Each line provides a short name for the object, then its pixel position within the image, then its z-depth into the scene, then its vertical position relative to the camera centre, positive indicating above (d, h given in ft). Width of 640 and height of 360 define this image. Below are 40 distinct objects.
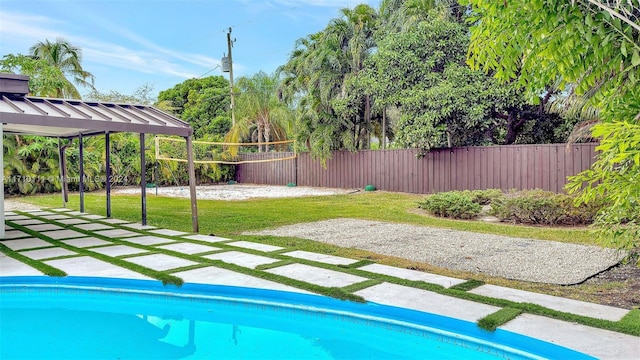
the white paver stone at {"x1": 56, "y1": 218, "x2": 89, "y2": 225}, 24.29 -2.55
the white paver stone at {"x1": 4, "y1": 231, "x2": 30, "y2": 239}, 19.50 -2.62
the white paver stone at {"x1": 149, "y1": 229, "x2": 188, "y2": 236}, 20.08 -2.70
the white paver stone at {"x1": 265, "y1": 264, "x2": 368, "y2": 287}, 11.62 -2.87
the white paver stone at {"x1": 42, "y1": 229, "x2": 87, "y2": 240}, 19.42 -2.66
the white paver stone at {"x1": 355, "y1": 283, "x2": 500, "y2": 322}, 9.26 -2.95
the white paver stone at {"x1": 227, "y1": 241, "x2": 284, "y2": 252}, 16.21 -2.77
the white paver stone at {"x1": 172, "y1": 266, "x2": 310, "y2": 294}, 11.40 -2.88
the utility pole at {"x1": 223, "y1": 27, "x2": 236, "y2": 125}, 75.11 +20.04
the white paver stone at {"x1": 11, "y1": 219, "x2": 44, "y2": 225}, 24.17 -2.53
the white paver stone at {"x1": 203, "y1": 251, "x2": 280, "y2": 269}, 13.91 -2.81
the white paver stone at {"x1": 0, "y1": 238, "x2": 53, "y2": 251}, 17.06 -2.69
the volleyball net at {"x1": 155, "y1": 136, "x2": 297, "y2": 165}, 56.29 +2.75
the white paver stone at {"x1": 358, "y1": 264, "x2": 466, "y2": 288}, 11.64 -2.92
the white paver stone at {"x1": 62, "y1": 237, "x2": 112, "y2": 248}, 17.45 -2.72
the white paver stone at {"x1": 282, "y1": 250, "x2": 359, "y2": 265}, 14.07 -2.86
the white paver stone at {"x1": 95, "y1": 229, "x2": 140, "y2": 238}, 19.92 -2.68
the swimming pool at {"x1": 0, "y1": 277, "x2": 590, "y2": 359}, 8.77 -3.50
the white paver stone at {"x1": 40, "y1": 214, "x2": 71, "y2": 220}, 26.40 -2.48
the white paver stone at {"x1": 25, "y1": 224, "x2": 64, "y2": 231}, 21.82 -2.58
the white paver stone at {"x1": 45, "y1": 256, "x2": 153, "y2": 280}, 12.71 -2.81
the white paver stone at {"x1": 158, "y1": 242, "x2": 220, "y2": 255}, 15.96 -2.77
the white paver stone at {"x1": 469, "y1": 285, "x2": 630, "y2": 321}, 9.04 -2.98
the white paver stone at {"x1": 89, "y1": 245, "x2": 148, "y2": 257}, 15.72 -2.76
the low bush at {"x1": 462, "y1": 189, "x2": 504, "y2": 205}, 29.71 -1.75
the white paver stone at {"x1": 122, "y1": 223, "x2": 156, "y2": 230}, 21.99 -2.63
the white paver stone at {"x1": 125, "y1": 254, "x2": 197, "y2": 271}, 13.61 -2.81
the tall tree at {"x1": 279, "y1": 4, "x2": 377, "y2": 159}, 48.19 +9.76
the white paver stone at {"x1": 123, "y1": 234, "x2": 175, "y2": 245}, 17.94 -2.73
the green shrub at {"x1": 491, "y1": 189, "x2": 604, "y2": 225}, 22.81 -2.19
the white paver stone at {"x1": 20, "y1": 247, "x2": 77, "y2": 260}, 15.30 -2.75
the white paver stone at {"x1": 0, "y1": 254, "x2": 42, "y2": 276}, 12.88 -2.79
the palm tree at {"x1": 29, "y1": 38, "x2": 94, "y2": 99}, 61.31 +16.85
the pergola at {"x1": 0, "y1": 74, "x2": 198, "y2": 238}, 17.48 +2.57
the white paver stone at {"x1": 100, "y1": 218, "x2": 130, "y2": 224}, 24.52 -2.58
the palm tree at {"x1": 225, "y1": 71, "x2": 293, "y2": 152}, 66.49 +9.47
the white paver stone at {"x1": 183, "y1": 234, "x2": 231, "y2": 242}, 18.29 -2.73
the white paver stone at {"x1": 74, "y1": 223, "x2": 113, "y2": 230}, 22.21 -2.62
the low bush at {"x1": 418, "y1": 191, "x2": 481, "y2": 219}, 26.02 -2.14
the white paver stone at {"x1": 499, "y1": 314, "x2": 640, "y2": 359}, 7.27 -3.00
